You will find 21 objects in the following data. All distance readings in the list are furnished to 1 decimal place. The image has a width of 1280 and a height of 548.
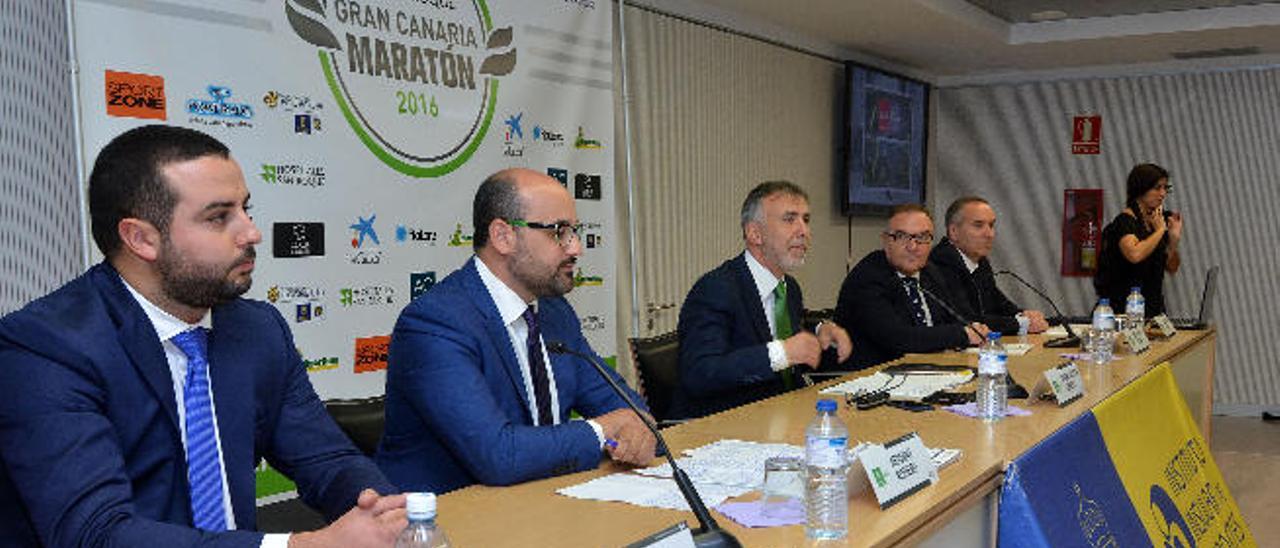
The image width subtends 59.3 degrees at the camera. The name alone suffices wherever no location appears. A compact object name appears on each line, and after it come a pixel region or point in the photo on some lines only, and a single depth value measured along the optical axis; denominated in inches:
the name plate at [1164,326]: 175.6
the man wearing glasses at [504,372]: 75.8
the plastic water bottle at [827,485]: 63.7
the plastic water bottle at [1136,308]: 173.3
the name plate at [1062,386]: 107.5
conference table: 63.6
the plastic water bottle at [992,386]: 102.2
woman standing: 229.0
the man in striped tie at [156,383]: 55.0
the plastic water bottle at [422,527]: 49.8
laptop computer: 188.2
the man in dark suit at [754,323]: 116.5
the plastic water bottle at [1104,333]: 145.6
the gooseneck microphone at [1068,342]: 161.3
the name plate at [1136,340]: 153.6
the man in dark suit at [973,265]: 185.3
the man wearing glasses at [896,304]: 153.3
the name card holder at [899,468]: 69.6
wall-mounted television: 267.9
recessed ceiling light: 255.6
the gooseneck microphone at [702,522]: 54.5
